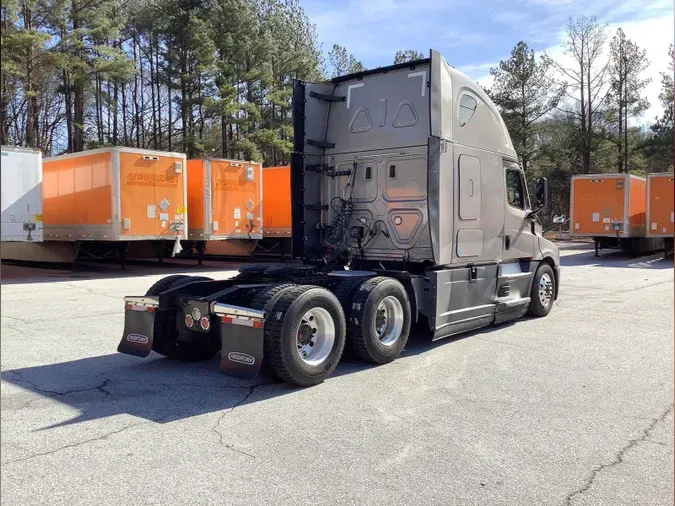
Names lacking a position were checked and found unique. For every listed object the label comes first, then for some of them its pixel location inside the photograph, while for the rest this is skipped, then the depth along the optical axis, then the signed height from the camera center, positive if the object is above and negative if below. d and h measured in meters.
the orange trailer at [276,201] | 21.38 +1.11
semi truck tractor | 5.89 -0.20
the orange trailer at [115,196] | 16.00 +1.04
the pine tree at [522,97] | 40.06 +9.52
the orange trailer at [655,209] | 21.03 +0.75
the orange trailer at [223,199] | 18.42 +1.06
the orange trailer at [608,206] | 23.16 +0.97
